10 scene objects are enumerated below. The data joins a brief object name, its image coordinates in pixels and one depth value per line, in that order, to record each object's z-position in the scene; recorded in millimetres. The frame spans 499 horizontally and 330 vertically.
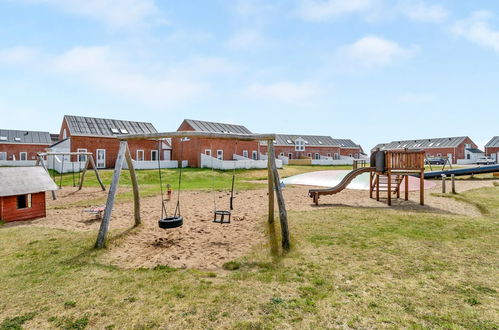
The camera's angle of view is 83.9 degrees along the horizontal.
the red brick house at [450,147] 62812
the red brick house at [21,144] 43875
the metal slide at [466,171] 28250
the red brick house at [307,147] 59969
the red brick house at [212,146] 38281
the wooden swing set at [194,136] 8031
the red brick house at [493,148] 61612
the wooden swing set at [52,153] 16866
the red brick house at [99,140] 33656
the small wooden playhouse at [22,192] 11344
